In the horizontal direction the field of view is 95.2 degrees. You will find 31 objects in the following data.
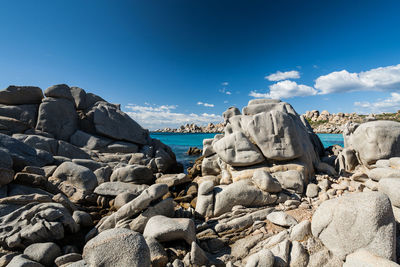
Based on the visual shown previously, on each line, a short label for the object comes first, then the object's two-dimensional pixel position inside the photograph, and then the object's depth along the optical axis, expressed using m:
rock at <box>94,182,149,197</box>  8.01
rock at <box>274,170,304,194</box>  7.60
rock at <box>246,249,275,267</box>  3.70
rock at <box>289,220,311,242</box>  4.42
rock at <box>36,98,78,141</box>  14.23
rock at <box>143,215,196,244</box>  4.55
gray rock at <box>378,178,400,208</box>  4.63
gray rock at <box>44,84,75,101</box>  15.20
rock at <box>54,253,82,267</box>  4.03
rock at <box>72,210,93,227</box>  5.92
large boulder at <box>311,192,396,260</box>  3.61
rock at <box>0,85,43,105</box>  14.16
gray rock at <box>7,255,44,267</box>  3.54
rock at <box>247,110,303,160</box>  8.86
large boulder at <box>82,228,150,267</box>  3.45
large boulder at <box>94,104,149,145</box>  16.08
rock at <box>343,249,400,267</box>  3.04
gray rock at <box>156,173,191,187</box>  10.54
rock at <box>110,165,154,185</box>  9.94
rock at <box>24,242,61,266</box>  4.06
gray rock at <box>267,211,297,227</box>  5.39
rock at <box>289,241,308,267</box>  3.88
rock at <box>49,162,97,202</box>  7.68
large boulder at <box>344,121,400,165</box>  7.45
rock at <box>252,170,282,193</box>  6.83
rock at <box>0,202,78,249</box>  4.48
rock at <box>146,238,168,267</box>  4.04
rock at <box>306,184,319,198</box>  7.29
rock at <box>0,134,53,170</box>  7.67
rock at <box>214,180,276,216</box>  6.54
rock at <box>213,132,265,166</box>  8.98
